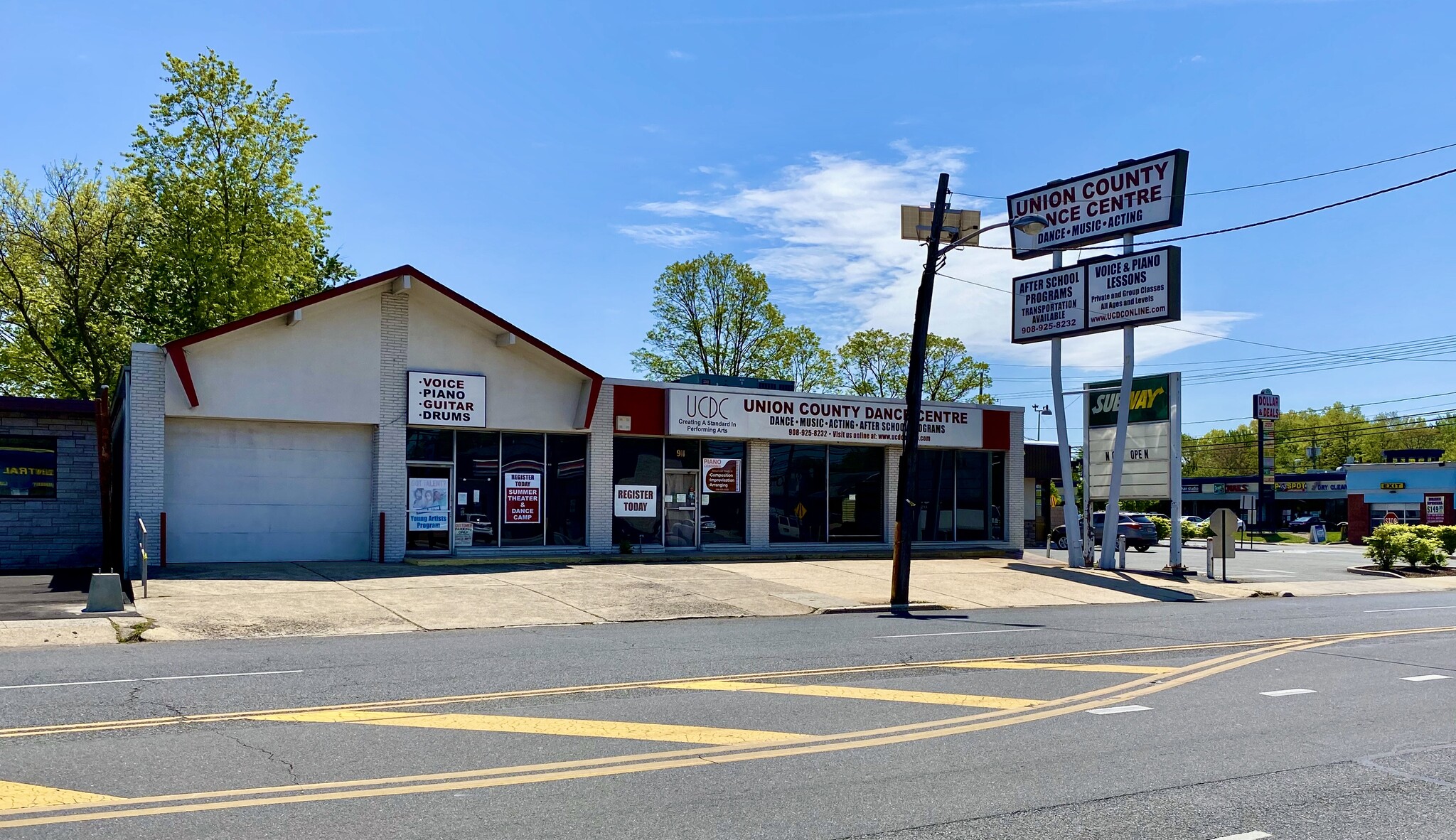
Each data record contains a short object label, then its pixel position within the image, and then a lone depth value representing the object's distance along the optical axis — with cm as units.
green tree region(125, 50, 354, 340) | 3650
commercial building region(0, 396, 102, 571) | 2420
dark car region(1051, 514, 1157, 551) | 4188
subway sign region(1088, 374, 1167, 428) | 2894
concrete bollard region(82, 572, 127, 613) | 1503
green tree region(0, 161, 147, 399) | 3800
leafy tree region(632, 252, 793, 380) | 5456
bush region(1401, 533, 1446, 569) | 3384
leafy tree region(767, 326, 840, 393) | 5541
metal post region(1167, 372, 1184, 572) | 2780
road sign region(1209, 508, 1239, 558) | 2764
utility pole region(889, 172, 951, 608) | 1981
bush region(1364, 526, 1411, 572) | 3391
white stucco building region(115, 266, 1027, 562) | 2155
